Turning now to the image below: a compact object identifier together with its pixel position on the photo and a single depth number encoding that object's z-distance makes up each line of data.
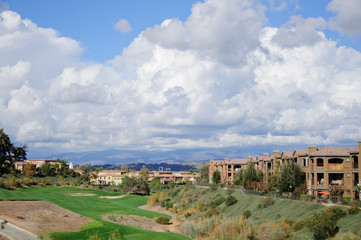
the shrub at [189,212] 75.64
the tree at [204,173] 146.68
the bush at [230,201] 72.19
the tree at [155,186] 137.50
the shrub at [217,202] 76.61
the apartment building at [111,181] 192.50
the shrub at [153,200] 96.50
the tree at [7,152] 100.56
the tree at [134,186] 121.10
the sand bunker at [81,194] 105.25
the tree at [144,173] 167.62
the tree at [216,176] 115.01
